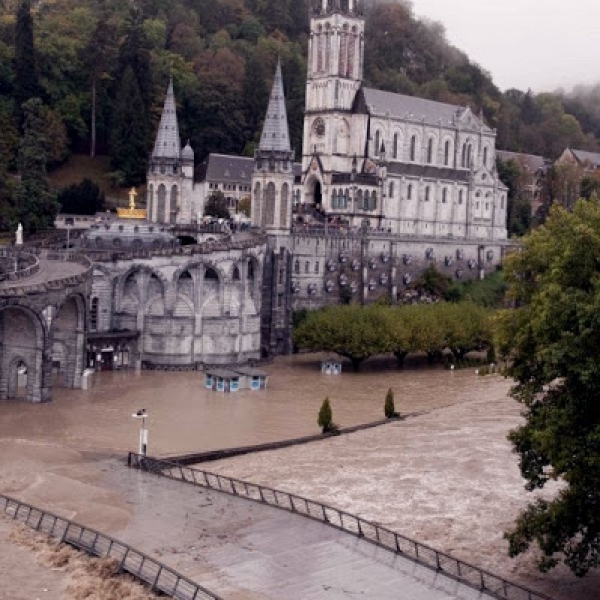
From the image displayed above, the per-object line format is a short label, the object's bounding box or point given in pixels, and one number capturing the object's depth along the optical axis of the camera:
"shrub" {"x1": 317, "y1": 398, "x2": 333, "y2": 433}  50.47
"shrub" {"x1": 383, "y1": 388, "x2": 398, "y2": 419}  55.12
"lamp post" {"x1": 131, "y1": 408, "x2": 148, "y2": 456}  40.60
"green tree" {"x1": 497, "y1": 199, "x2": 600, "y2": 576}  26.69
